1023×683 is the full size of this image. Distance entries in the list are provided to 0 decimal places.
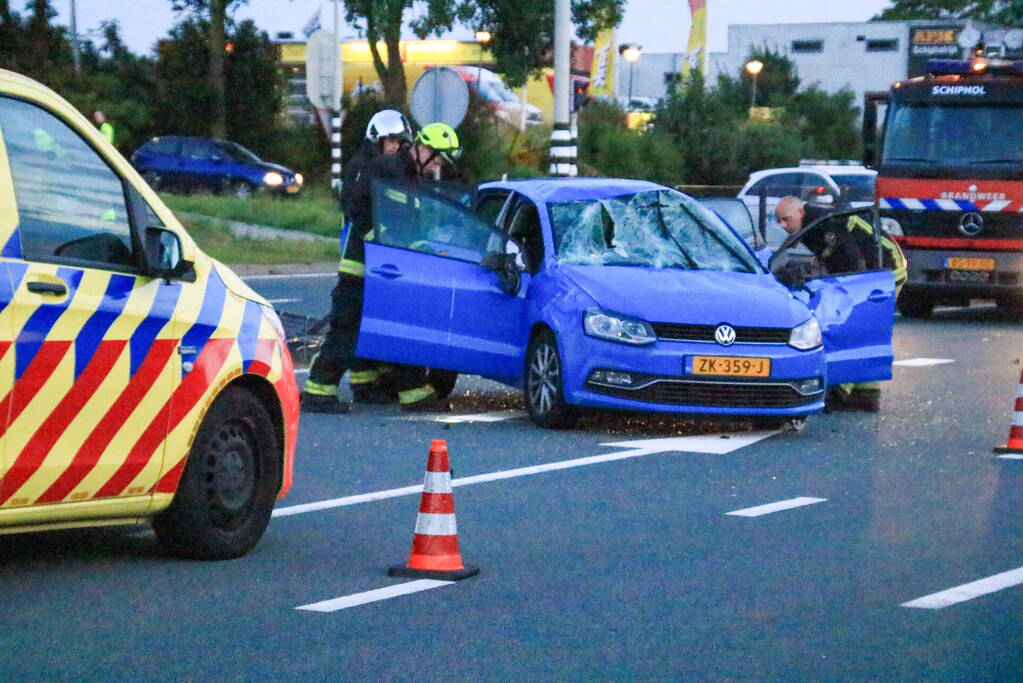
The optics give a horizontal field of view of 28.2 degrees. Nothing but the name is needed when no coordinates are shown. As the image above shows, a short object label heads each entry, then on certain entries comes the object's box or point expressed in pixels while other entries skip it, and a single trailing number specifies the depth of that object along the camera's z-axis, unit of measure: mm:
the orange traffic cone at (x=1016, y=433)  12016
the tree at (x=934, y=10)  132250
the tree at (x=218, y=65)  48562
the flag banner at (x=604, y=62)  64688
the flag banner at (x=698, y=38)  64875
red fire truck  23578
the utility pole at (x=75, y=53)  49488
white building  105125
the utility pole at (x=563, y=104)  26266
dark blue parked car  43750
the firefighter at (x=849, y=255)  14406
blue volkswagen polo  12273
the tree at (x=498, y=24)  45719
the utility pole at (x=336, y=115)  42531
